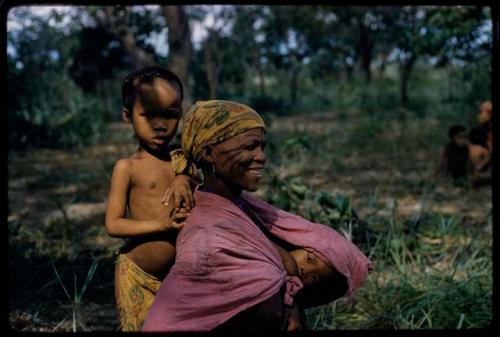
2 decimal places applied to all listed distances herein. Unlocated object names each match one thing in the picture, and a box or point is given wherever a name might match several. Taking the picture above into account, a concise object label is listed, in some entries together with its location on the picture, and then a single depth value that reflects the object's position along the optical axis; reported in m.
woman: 1.49
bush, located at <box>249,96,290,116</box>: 13.44
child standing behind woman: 1.68
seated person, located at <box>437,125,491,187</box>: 5.80
